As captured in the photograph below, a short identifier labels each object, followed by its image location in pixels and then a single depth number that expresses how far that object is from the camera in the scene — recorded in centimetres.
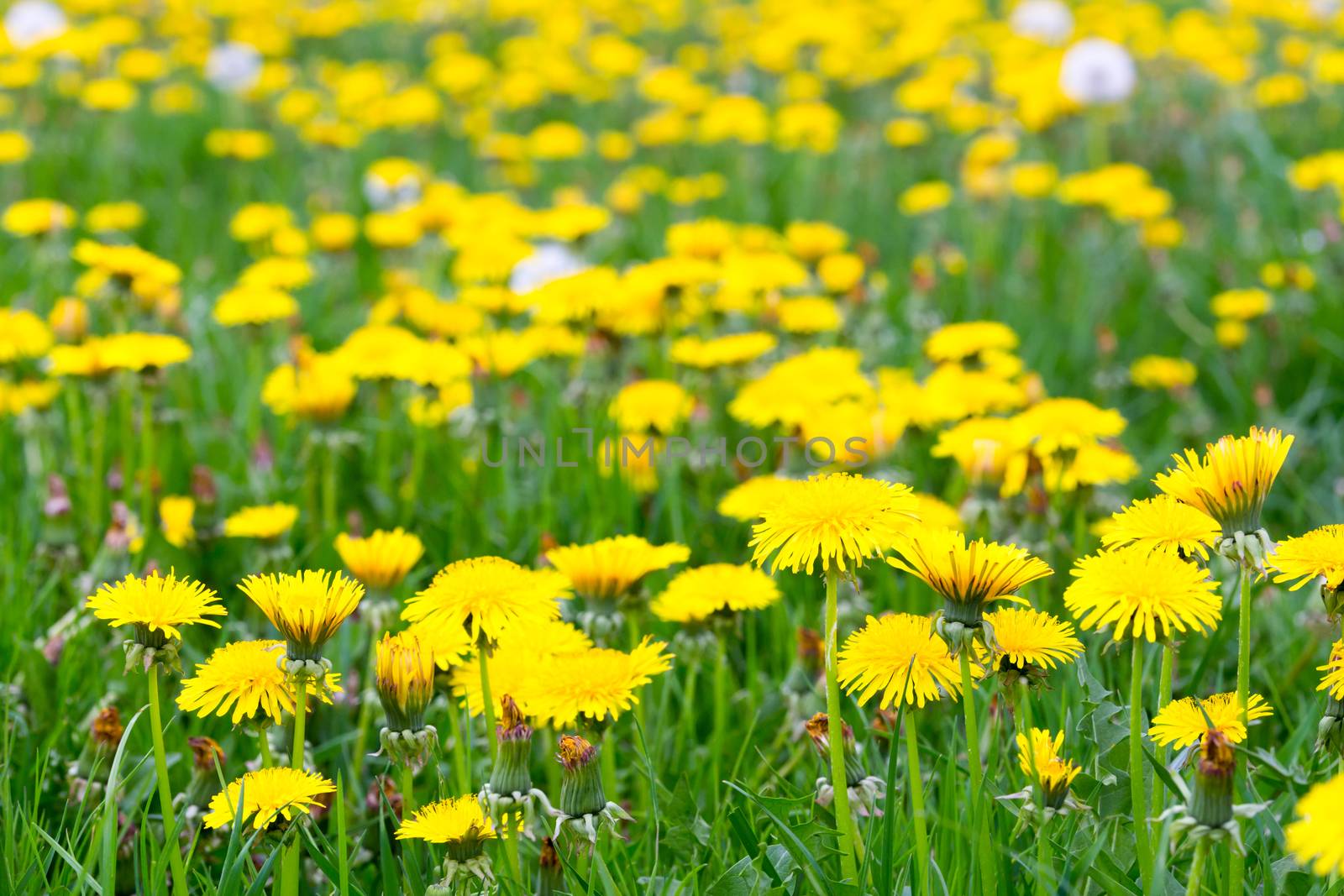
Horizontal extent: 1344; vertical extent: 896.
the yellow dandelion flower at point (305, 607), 101
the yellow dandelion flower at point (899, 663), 101
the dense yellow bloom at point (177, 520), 125
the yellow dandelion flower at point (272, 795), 101
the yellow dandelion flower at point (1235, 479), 99
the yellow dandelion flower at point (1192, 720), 101
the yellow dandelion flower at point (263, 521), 122
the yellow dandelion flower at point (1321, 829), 90
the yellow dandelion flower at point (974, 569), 99
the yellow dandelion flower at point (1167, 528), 100
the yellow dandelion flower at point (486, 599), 103
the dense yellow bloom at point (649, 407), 132
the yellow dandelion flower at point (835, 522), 100
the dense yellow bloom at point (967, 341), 134
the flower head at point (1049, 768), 102
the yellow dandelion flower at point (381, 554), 113
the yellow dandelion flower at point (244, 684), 102
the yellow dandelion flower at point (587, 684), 104
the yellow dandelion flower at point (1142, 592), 98
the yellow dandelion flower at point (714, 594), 114
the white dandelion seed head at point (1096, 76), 245
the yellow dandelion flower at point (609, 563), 112
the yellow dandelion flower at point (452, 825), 101
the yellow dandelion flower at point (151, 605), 102
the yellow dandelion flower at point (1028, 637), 101
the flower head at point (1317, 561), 99
